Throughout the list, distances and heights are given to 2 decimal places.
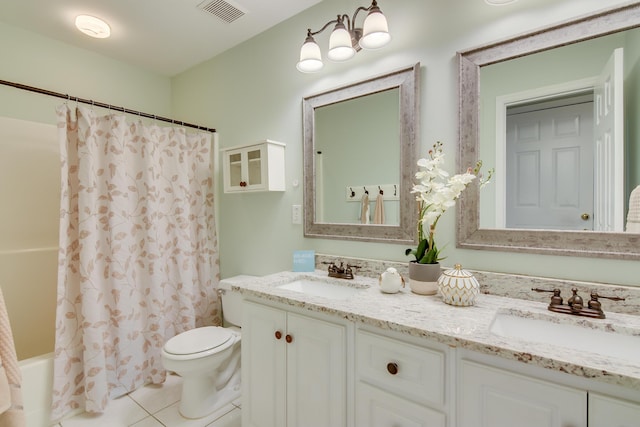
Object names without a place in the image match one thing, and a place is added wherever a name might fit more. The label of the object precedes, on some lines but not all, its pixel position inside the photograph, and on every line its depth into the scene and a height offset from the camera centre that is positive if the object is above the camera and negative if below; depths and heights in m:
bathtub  1.64 -0.99
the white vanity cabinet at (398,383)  0.94 -0.58
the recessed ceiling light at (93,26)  2.04 +1.30
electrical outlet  2.03 -0.03
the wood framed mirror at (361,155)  1.57 +0.31
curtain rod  1.62 +0.68
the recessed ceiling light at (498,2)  1.21 +0.84
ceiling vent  1.89 +1.31
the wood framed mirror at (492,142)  1.09 +0.31
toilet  1.67 -0.92
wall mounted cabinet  2.01 +0.30
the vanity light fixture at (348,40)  1.41 +0.86
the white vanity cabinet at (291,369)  1.17 -0.69
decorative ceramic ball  1.14 -0.31
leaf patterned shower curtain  1.77 -0.29
